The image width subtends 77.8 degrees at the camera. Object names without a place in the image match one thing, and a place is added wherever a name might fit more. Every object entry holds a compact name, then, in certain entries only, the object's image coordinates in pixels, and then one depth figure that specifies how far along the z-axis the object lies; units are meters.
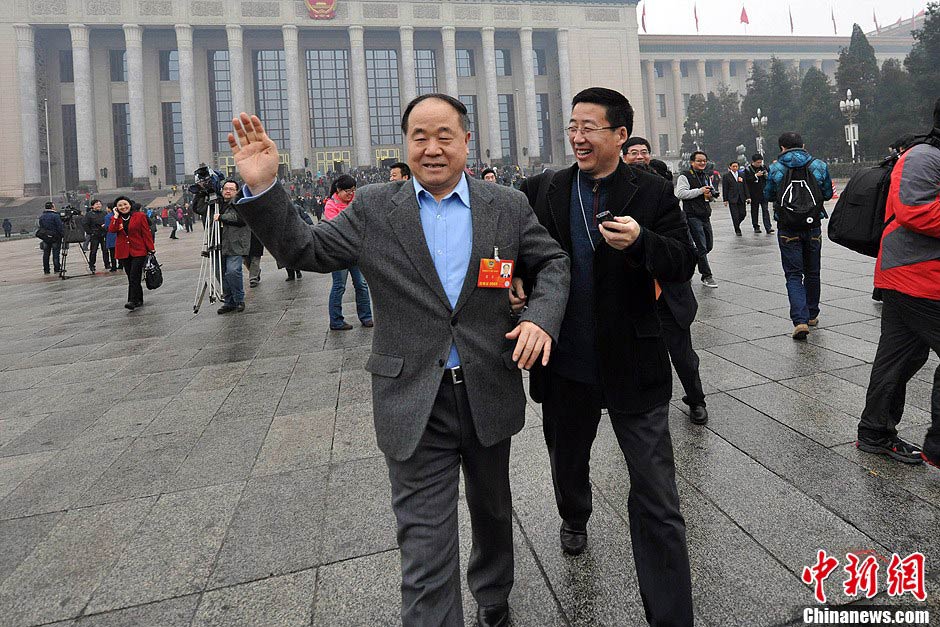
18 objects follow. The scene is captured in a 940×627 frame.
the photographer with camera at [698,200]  7.00
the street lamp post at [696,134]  49.20
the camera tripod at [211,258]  8.02
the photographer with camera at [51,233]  13.96
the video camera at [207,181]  7.81
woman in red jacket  8.80
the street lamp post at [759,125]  40.63
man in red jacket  2.69
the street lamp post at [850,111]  30.50
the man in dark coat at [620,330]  1.88
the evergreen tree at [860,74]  38.72
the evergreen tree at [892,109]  35.03
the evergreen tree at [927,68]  34.03
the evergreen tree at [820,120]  39.09
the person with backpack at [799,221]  5.22
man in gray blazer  1.69
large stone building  44.34
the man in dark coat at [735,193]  13.57
